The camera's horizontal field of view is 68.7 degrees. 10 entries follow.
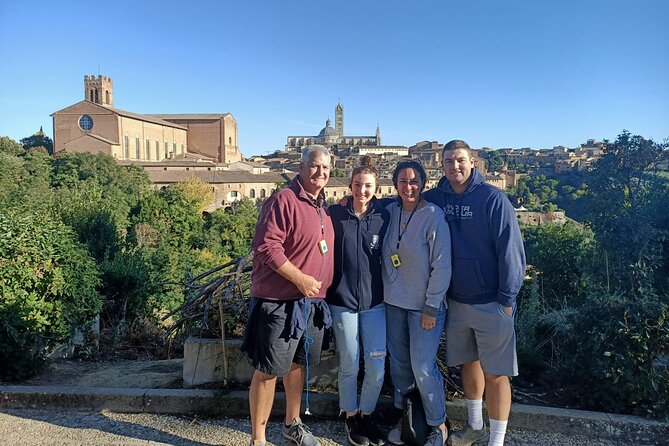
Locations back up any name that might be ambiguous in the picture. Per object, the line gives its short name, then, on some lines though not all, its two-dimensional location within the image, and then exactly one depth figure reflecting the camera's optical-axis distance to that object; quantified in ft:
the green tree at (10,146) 151.28
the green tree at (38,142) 210.63
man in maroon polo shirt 8.84
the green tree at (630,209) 16.93
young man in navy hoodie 8.79
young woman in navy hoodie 9.43
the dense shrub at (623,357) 9.80
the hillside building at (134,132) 203.31
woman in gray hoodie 9.11
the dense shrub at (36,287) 12.78
